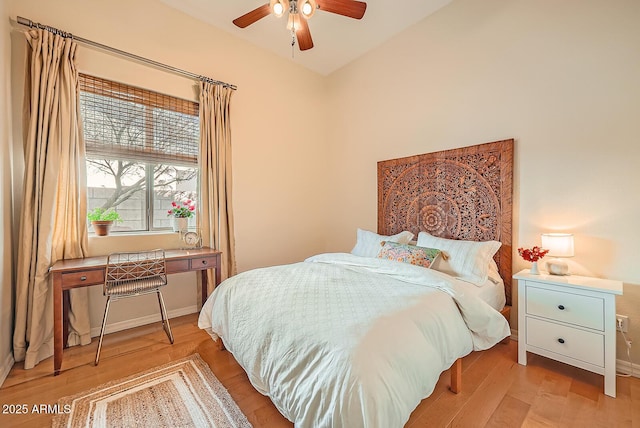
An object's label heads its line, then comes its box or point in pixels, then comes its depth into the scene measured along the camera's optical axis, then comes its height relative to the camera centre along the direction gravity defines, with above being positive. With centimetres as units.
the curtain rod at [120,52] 196 +143
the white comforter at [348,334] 101 -62
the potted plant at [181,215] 265 -3
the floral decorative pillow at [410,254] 224 -40
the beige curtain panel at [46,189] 191 +19
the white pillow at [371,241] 278 -34
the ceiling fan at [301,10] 192 +154
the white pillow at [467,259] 211 -43
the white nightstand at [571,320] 160 -75
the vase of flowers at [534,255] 197 -36
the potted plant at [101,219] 231 -6
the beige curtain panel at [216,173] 278 +41
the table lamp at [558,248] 185 -29
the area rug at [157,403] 139 -111
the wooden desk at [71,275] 180 -47
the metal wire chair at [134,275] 199 -50
